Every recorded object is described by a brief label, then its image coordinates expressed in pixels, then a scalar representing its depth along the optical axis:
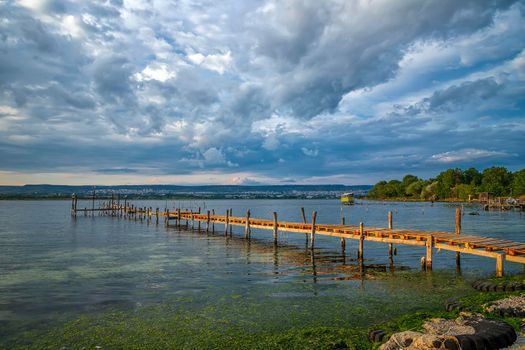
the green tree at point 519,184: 131.00
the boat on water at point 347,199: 177.00
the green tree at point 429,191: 191.35
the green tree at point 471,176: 177.40
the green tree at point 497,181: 150.89
